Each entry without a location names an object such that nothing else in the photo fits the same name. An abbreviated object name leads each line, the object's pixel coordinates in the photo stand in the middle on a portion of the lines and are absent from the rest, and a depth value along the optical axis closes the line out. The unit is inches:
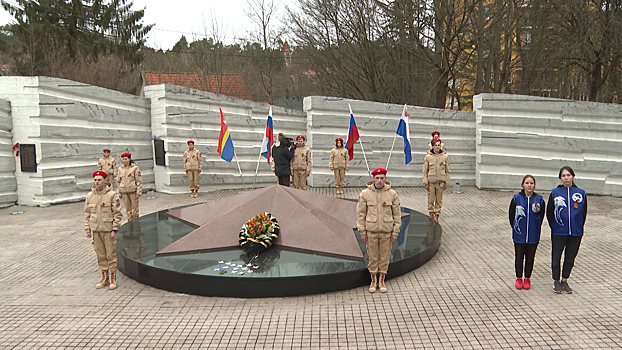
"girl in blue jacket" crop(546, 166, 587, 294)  213.9
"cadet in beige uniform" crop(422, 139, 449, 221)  356.8
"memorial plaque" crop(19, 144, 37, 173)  470.3
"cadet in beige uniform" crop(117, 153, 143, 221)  360.8
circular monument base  230.7
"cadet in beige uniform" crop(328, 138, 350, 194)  499.5
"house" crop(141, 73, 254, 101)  907.4
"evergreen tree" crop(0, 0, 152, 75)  827.5
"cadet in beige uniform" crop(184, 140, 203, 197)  507.5
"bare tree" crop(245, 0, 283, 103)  876.6
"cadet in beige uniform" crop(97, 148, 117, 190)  457.1
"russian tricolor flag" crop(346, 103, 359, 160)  472.1
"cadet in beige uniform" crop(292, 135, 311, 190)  474.6
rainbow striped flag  471.6
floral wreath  269.3
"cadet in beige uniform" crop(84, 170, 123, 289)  240.7
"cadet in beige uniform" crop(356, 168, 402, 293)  225.9
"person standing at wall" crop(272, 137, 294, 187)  462.6
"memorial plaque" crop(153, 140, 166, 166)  538.9
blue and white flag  419.8
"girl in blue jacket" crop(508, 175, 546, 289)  220.4
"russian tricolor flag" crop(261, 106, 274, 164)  484.2
